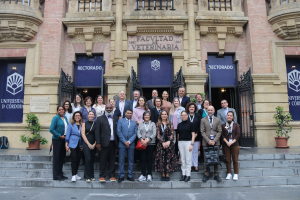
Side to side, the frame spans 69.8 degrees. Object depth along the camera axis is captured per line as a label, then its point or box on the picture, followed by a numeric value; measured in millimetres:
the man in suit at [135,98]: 7198
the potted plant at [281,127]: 9219
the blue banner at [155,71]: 10980
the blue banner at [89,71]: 11078
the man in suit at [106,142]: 5949
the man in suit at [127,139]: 5974
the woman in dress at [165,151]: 5965
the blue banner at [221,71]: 11039
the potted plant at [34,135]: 9422
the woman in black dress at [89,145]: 5938
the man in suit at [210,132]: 5970
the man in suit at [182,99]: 7298
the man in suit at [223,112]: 7318
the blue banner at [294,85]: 10562
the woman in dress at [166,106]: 6855
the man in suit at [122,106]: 6949
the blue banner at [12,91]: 10719
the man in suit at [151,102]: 7100
